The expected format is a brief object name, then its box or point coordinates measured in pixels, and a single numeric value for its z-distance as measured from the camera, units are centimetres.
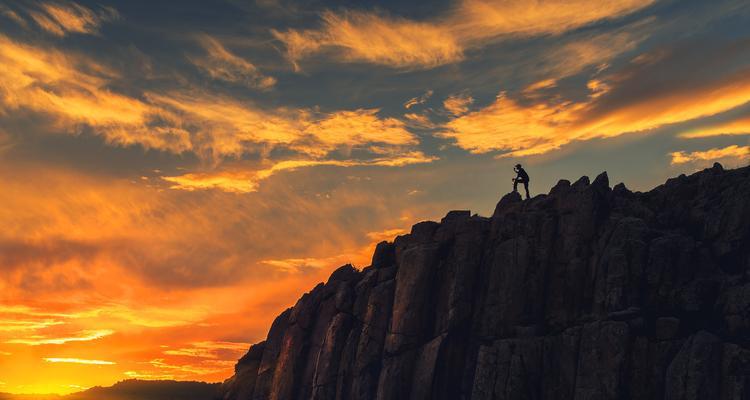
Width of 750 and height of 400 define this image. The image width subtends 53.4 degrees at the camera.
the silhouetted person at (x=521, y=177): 11328
